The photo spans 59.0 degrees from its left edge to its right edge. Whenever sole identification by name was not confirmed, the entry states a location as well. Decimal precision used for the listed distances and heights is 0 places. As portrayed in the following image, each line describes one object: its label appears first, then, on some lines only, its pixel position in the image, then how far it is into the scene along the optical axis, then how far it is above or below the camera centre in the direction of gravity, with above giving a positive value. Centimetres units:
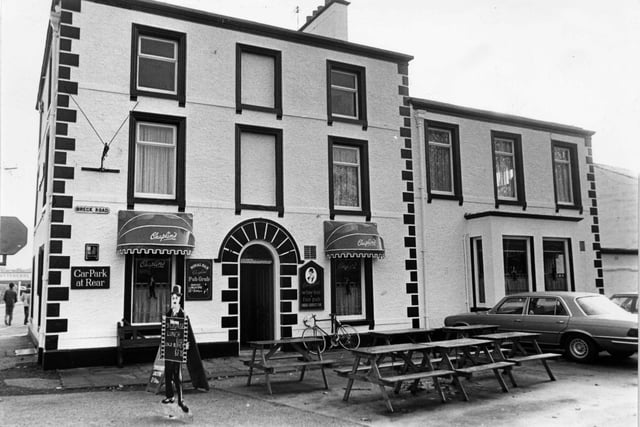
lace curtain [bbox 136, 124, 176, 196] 1420 +317
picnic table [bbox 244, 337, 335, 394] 976 -142
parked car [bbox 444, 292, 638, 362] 1175 -96
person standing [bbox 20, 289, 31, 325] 2465 -106
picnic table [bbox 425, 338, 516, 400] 940 -144
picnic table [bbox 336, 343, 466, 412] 852 -145
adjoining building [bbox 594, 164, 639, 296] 1948 +69
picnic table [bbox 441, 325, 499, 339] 1184 -109
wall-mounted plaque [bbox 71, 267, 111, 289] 1278 +21
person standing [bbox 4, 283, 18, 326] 2411 -60
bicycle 1539 -140
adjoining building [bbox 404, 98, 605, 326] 1792 +223
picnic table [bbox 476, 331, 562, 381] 1020 -123
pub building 1309 +273
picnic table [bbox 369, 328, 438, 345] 1113 -110
